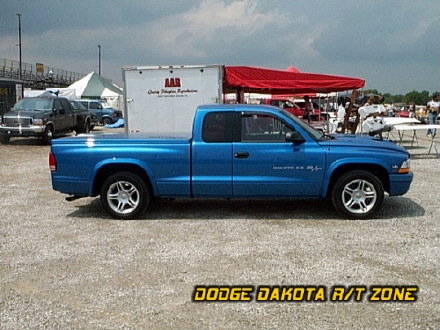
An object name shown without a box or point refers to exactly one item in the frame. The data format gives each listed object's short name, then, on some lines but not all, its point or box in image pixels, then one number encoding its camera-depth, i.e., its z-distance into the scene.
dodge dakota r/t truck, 6.15
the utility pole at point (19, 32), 61.06
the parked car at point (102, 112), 31.11
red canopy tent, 12.30
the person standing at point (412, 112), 30.04
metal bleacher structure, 55.05
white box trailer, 11.41
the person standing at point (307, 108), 18.30
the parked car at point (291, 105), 25.31
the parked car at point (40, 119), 16.47
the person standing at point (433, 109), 18.77
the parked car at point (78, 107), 20.71
